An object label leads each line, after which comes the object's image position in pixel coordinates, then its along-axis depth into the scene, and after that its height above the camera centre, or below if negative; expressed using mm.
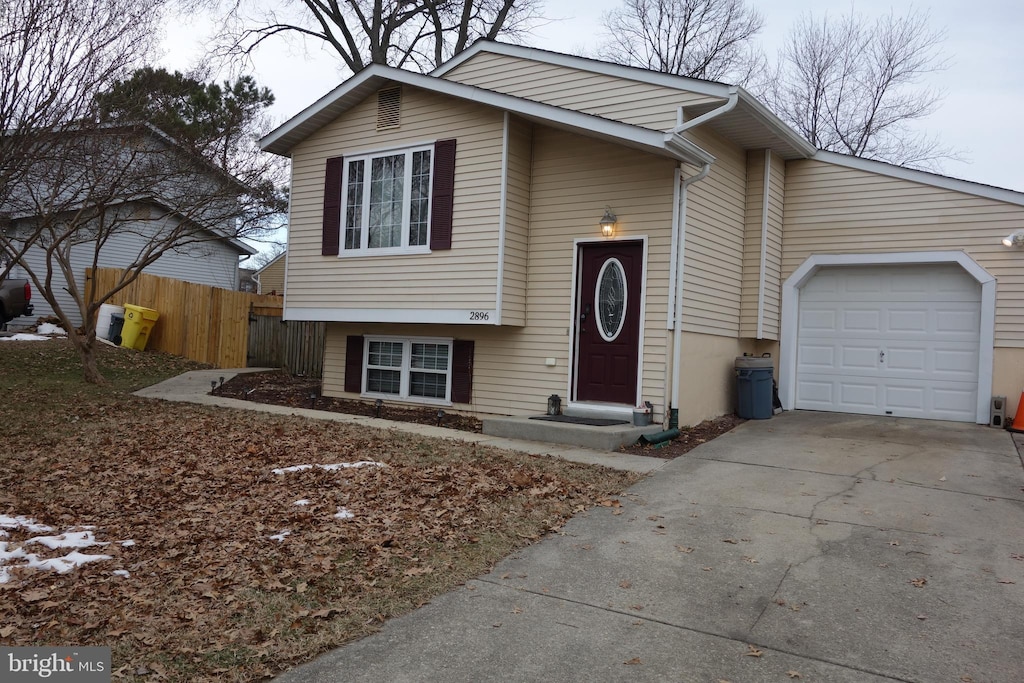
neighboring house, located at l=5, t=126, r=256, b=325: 11578 +2337
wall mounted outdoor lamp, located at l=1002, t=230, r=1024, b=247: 10047 +1778
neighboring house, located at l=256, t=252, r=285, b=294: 32844 +2674
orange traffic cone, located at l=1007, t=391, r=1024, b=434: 9867 -590
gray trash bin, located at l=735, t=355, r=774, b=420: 10945 -327
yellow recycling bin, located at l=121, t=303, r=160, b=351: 17719 +139
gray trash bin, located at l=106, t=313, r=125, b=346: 18266 +106
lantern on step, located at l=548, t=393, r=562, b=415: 10531 -703
